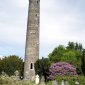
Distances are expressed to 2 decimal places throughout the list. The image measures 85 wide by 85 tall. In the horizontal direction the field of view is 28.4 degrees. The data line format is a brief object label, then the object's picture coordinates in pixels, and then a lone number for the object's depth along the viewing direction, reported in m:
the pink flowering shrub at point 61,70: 22.39
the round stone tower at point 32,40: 26.75
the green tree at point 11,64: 32.19
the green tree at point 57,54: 26.99
